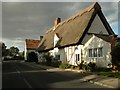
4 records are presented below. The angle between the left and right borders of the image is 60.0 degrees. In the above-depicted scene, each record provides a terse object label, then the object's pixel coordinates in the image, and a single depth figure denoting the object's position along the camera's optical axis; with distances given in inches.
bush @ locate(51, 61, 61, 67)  675.5
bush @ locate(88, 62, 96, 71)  471.9
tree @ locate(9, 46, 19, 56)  2760.7
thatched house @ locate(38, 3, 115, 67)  497.0
